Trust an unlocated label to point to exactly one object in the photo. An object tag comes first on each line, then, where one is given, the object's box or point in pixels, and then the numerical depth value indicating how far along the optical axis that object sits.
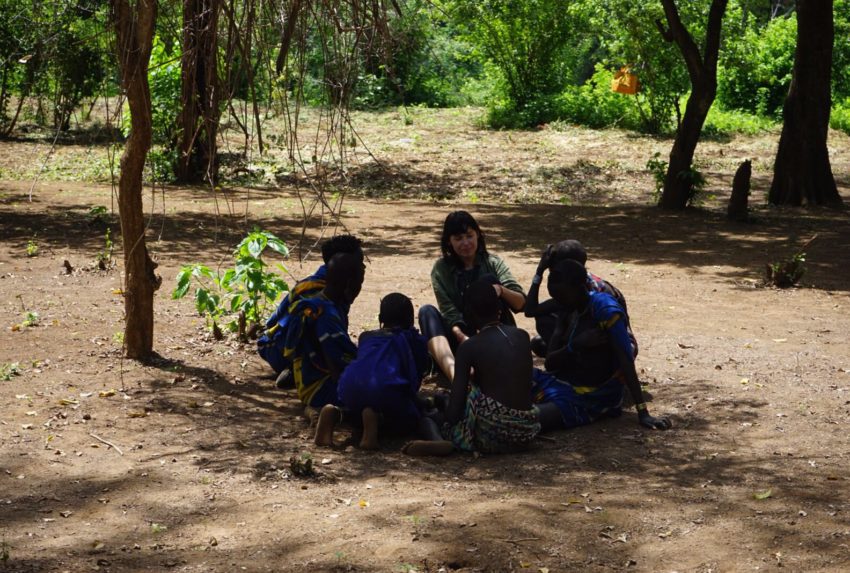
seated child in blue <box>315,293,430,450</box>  5.33
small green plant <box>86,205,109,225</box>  12.14
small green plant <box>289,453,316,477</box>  4.77
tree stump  13.22
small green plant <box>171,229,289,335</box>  6.68
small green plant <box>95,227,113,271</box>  9.38
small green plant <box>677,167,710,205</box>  14.38
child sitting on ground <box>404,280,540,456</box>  5.16
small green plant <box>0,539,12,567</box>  3.69
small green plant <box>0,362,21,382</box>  6.23
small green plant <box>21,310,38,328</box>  7.43
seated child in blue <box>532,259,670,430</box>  5.56
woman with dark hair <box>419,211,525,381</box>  6.21
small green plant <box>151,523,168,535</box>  4.12
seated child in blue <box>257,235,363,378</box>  5.97
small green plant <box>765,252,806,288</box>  9.81
